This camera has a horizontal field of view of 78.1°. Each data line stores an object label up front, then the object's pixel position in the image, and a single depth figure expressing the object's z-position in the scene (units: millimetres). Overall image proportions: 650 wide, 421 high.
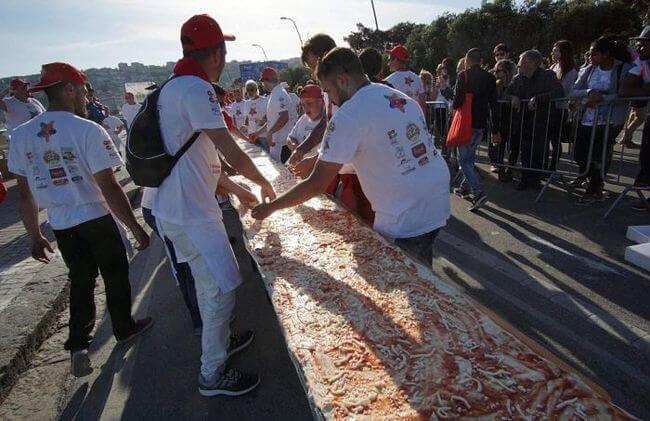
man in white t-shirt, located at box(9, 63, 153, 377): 2701
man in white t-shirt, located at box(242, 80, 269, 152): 8578
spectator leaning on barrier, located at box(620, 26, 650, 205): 4859
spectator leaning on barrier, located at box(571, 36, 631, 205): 5297
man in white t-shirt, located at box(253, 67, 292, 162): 6172
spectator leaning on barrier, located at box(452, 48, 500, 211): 5780
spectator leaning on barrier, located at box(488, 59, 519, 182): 6838
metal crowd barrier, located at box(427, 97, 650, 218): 5312
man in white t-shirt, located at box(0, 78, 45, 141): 7668
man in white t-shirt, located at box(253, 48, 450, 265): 2154
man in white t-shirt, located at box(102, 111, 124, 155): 10594
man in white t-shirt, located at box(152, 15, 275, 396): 2012
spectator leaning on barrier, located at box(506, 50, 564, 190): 5832
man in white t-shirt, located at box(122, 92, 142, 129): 11625
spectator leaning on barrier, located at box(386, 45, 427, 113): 6766
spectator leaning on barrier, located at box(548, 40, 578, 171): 6098
